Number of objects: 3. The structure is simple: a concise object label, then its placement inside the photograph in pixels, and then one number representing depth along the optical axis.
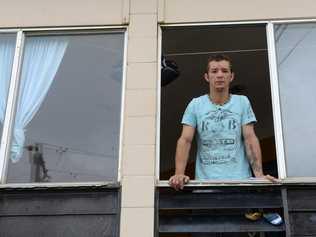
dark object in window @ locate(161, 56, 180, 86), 7.29
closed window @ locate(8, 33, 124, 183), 6.71
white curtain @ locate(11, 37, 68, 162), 6.96
